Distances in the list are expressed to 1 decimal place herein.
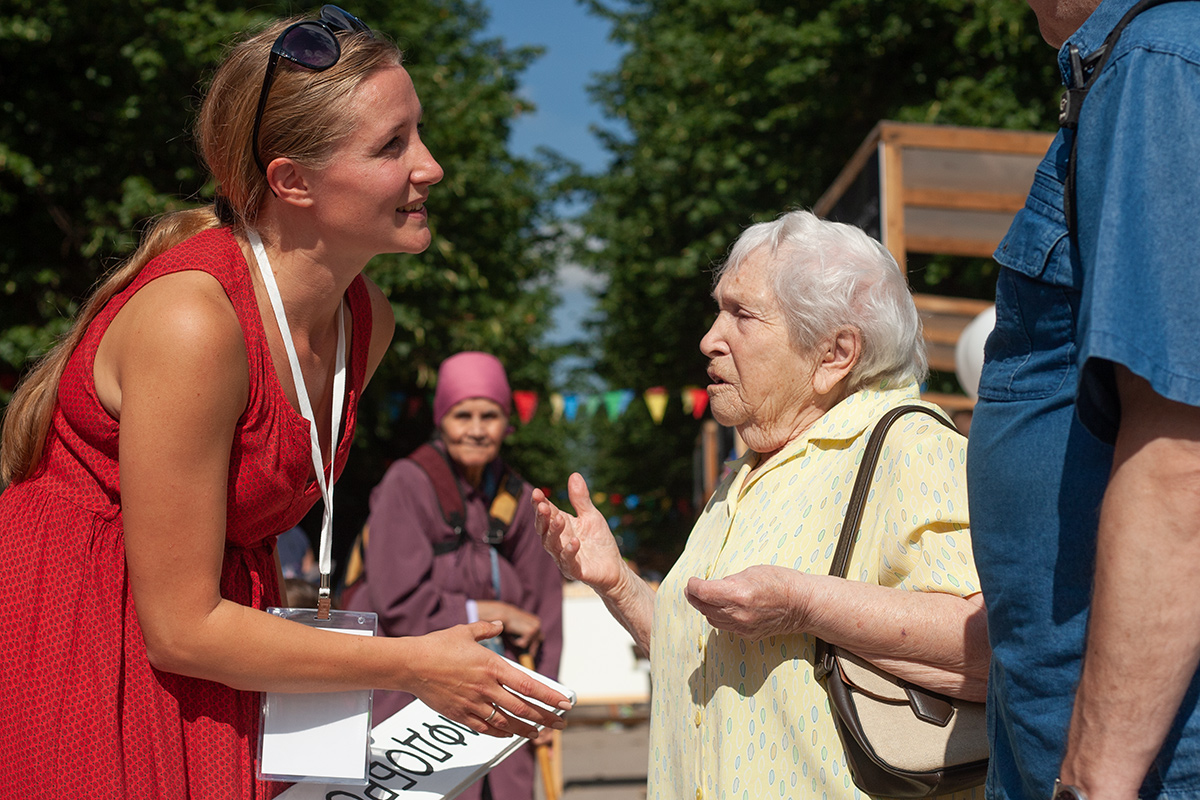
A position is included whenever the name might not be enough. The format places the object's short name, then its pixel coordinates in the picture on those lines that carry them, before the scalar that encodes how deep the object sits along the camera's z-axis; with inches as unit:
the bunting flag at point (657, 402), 575.2
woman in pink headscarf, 170.2
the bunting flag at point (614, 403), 585.0
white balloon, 246.8
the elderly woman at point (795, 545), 69.2
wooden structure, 223.0
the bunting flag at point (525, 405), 524.4
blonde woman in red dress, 61.3
